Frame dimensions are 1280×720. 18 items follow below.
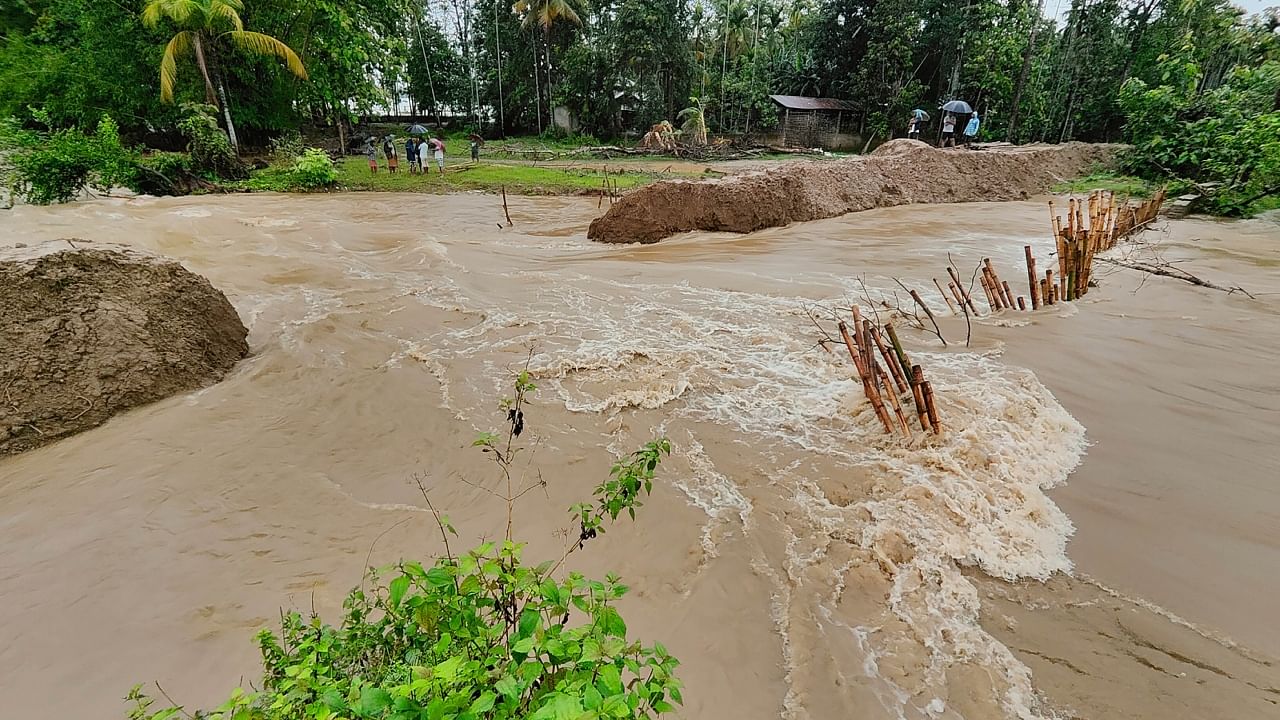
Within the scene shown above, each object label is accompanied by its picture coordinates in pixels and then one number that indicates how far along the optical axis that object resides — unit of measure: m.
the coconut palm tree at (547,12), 29.78
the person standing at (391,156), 20.00
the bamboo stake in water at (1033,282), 5.86
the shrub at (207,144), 16.99
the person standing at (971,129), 18.73
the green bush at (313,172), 17.50
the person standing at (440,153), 19.98
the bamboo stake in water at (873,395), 3.86
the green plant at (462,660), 1.17
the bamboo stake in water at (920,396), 3.62
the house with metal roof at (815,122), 28.69
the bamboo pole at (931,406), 3.66
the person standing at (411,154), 20.70
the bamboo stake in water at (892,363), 3.88
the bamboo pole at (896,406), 3.80
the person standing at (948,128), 18.02
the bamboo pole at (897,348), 3.67
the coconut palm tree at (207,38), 16.37
